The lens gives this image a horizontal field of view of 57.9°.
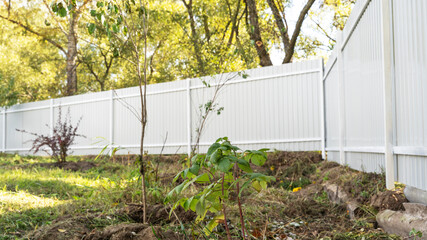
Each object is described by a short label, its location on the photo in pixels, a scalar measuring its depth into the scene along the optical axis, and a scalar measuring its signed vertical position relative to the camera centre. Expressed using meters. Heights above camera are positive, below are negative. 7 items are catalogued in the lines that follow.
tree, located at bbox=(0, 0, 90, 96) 14.71 +4.36
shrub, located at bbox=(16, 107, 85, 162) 8.02 -0.17
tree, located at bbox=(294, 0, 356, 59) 14.78 +4.32
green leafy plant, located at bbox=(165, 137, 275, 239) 1.38 -0.16
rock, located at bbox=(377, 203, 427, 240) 1.91 -0.48
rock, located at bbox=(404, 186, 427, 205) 1.99 -0.35
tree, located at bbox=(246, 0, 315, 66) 10.77 +2.82
